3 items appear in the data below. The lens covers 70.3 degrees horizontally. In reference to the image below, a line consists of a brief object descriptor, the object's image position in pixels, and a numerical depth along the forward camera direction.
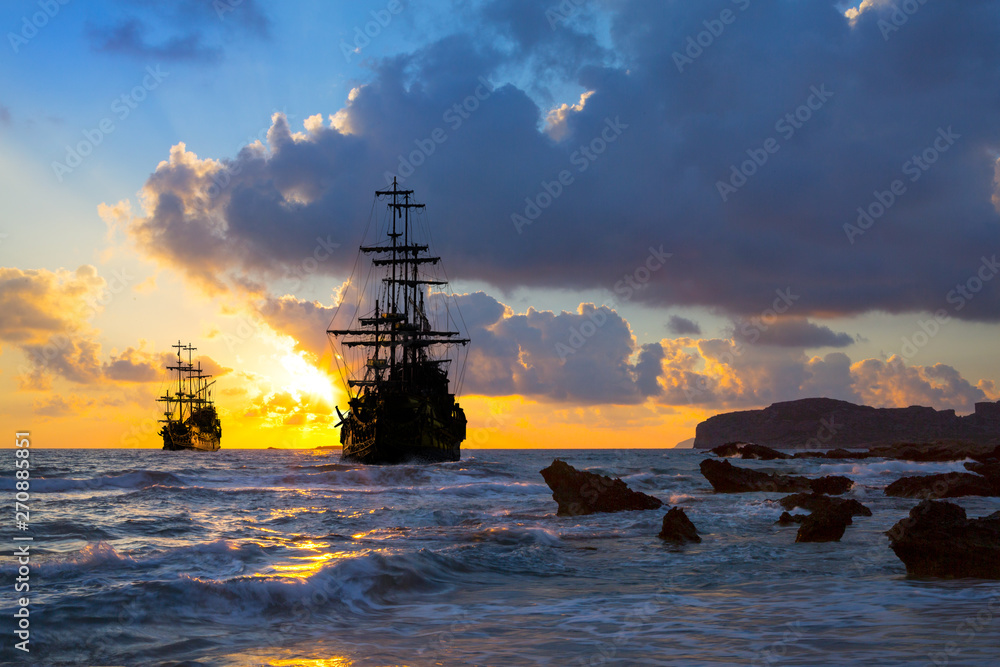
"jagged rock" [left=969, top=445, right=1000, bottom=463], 57.47
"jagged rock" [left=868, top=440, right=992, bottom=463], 69.37
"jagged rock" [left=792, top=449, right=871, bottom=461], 96.09
